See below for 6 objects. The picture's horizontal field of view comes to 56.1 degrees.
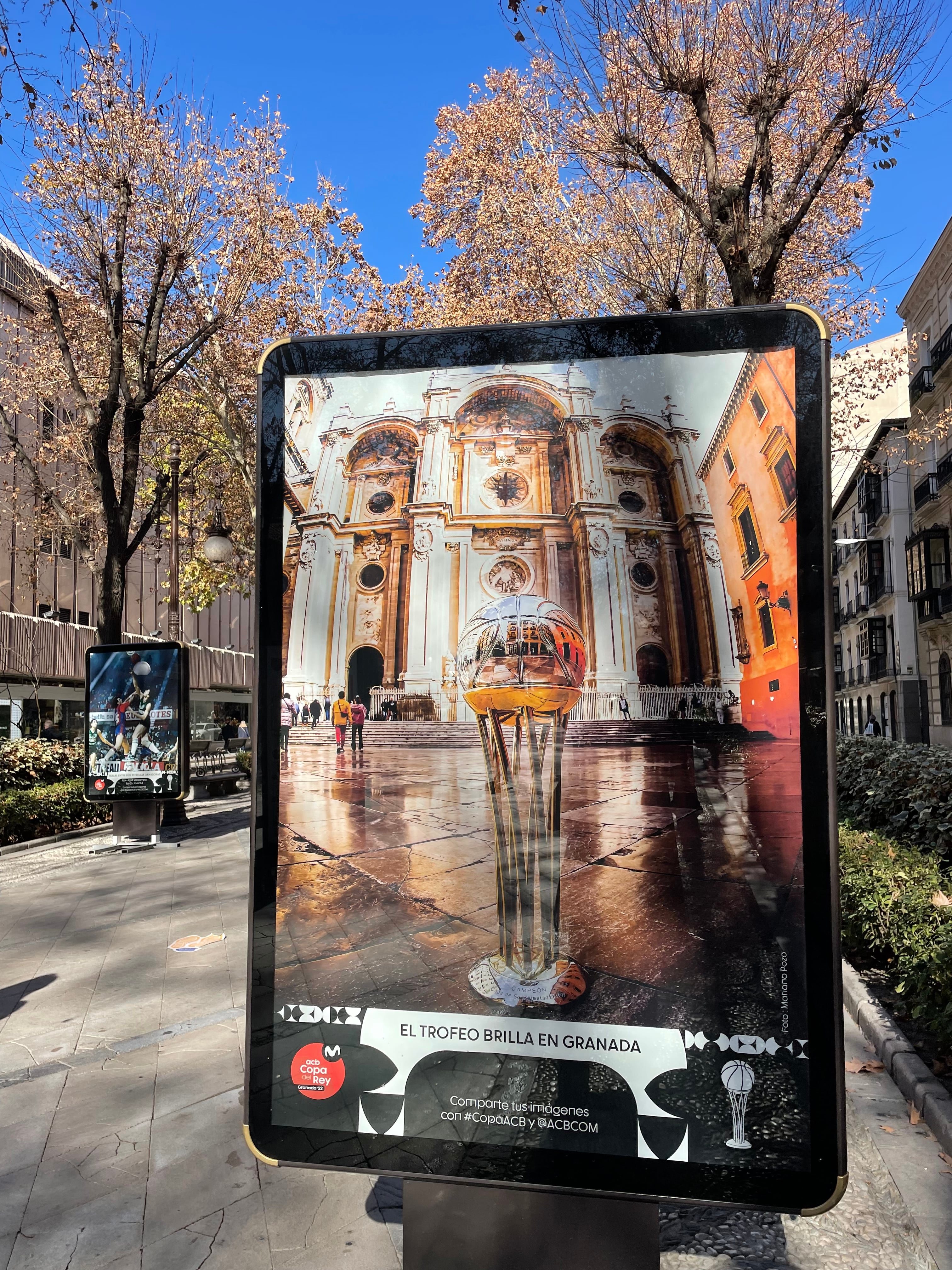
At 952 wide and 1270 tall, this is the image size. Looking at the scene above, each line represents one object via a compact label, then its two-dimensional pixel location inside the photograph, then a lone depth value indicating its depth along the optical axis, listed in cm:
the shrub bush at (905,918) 429
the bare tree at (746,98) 894
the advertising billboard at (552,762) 205
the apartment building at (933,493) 3291
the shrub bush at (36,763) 1317
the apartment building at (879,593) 4106
